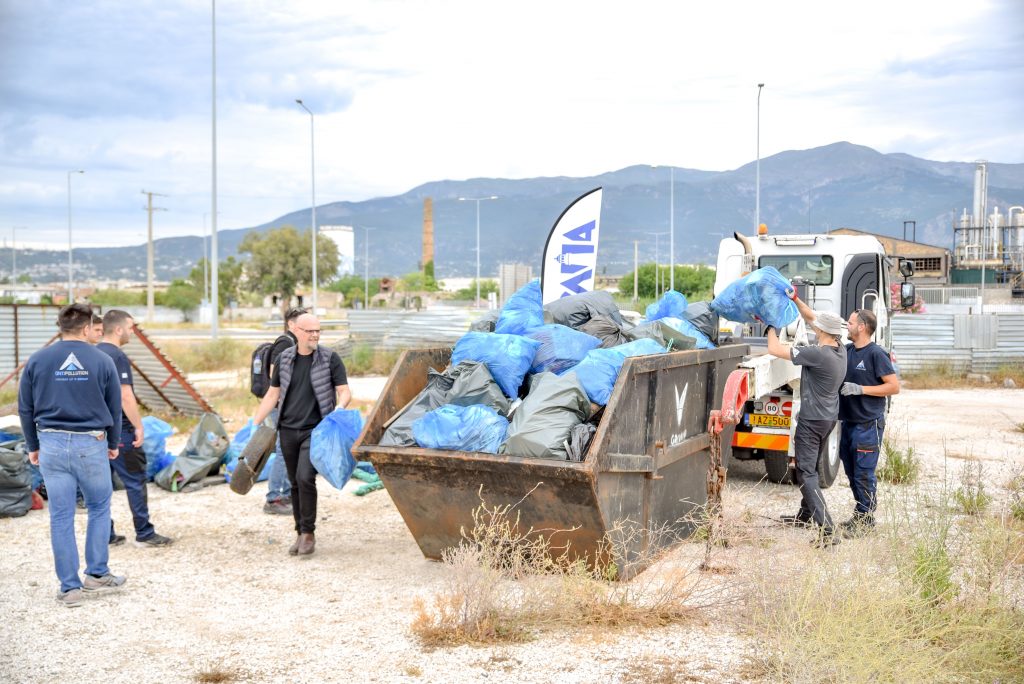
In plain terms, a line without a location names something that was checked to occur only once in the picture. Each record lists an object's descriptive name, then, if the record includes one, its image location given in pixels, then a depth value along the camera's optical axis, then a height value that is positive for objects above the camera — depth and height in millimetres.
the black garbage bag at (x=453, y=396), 5691 -656
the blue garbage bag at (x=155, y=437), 8742 -1383
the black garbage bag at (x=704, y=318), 7290 -197
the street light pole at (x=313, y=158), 38997 +6087
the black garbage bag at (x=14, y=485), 7500 -1594
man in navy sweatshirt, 5379 -765
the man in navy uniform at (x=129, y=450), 6617 -1153
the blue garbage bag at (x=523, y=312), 6398 -124
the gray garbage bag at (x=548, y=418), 5160 -734
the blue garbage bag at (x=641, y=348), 5949 -363
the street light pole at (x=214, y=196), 23647 +2748
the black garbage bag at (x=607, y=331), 6695 -273
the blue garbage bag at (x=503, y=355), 5887 -397
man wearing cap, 6406 -717
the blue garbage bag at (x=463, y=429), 5328 -806
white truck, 8463 +204
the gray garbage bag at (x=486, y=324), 6770 -218
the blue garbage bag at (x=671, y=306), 7285 -94
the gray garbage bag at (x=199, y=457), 8633 -1599
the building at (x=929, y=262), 59844 +2193
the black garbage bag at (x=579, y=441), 5129 -850
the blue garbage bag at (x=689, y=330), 6809 -273
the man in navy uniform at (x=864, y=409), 6586 -855
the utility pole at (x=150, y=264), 53812 +1991
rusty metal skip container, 5031 -1069
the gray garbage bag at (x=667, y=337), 6598 -313
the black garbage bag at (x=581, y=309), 6988 -114
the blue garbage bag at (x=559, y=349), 6105 -371
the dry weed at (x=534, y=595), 4719 -1647
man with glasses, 6332 -760
